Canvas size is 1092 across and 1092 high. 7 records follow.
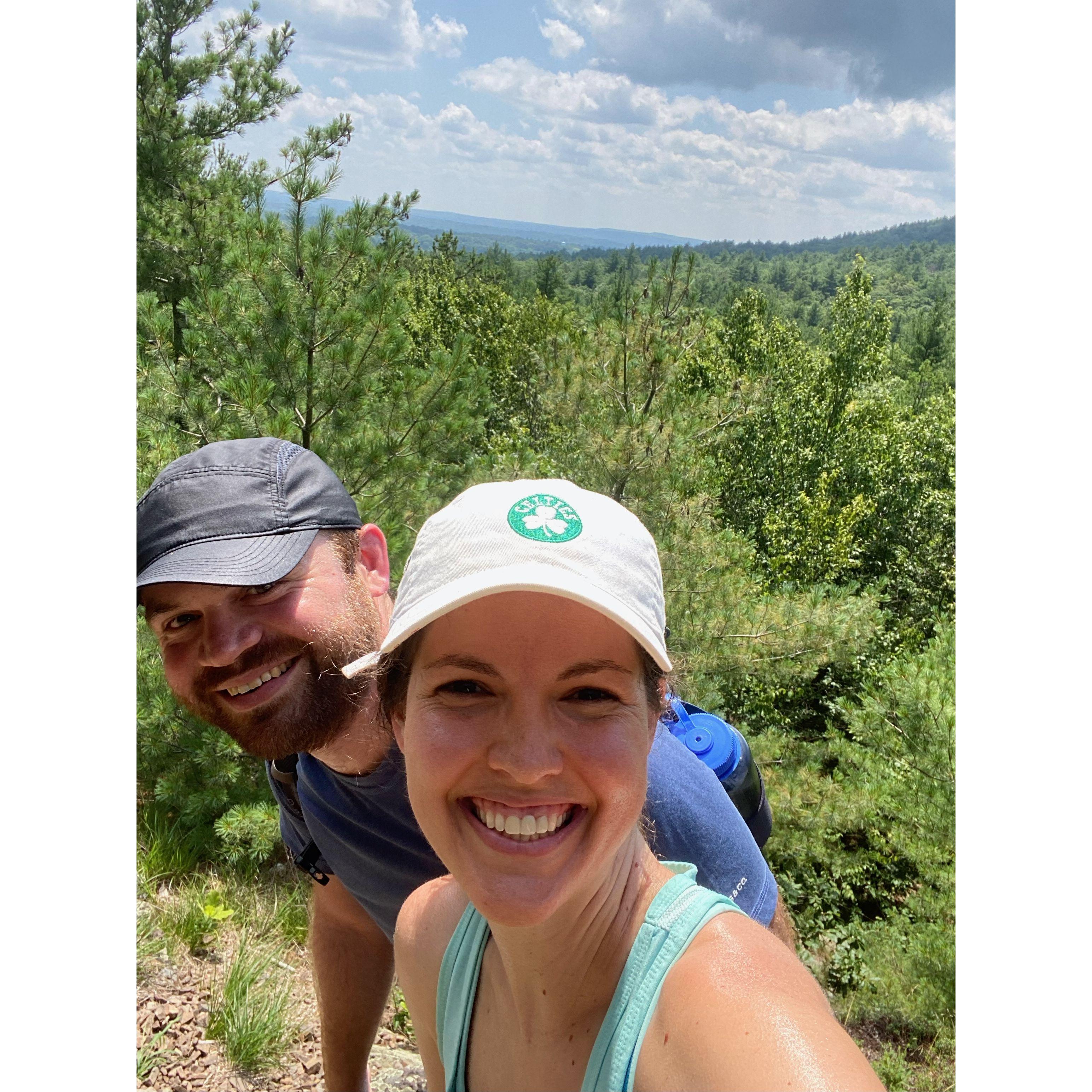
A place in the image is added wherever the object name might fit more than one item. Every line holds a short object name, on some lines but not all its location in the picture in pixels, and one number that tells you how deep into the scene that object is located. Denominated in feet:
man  4.48
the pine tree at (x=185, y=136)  17.29
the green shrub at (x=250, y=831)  12.06
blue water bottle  4.57
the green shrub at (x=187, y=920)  10.52
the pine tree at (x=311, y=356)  12.04
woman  2.47
